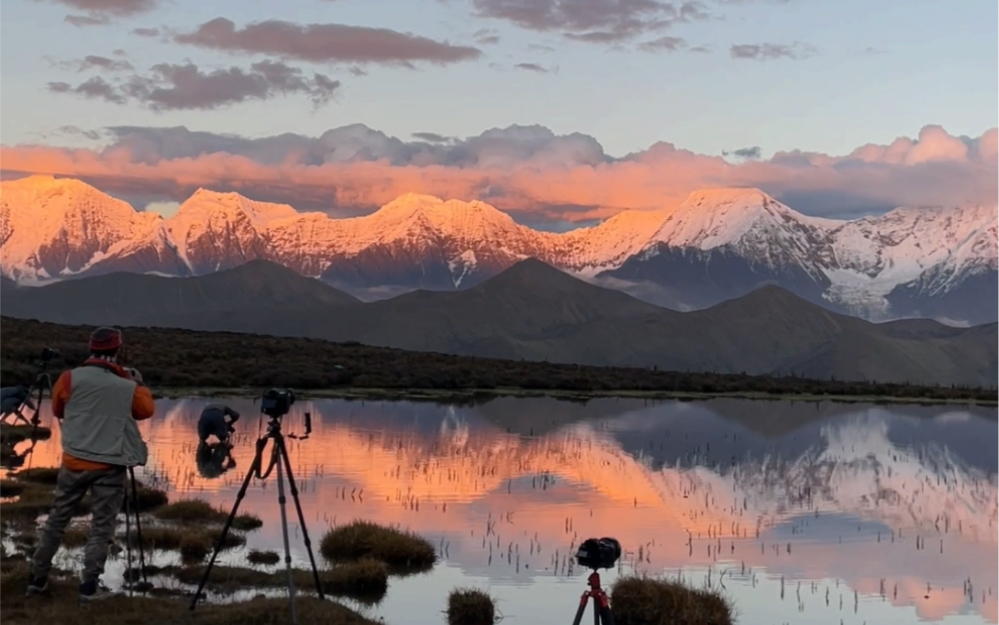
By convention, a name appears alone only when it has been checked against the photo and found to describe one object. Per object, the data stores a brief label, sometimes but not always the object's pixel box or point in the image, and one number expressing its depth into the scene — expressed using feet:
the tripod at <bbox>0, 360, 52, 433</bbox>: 66.90
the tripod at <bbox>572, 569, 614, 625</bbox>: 32.73
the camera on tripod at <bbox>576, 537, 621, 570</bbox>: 32.27
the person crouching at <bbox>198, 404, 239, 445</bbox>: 92.22
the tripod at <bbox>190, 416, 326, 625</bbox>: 39.75
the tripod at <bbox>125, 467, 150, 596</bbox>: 43.50
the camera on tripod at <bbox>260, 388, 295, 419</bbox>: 40.55
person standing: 40.73
